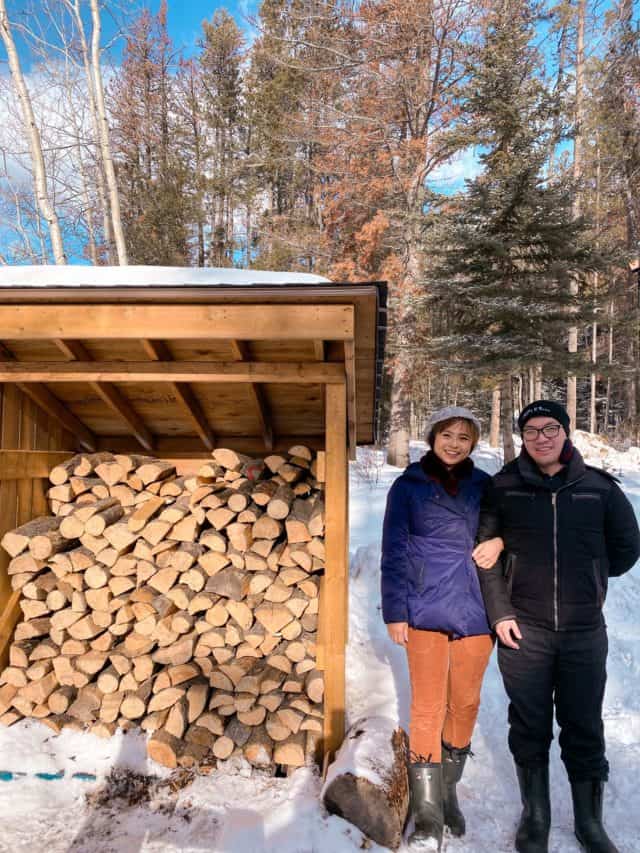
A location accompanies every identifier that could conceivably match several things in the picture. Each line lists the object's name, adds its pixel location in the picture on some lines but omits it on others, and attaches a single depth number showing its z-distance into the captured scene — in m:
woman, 2.28
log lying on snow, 2.26
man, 2.18
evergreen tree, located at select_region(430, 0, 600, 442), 8.43
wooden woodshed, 2.53
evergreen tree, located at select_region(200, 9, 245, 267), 16.73
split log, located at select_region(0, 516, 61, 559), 3.24
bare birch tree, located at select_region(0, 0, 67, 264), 7.70
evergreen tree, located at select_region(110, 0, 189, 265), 15.08
